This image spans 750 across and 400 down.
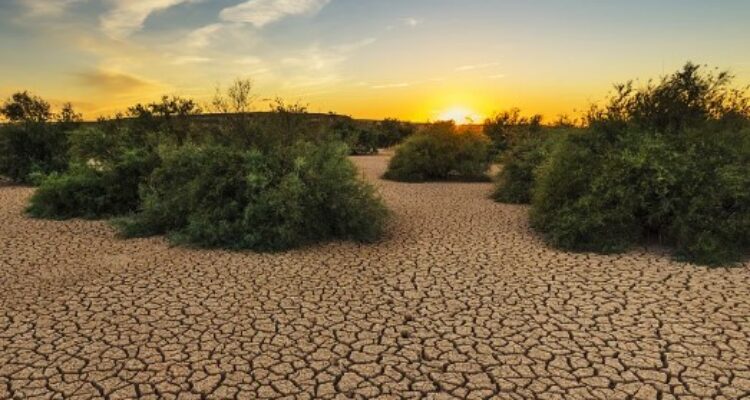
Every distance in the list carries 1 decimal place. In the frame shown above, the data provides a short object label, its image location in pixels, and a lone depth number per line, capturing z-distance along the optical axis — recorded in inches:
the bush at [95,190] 480.4
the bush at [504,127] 923.7
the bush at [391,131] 1718.8
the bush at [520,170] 587.7
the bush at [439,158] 797.9
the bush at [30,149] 734.5
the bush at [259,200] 373.1
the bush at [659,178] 359.6
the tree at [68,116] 818.8
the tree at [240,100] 486.0
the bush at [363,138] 1469.4
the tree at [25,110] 812.6
